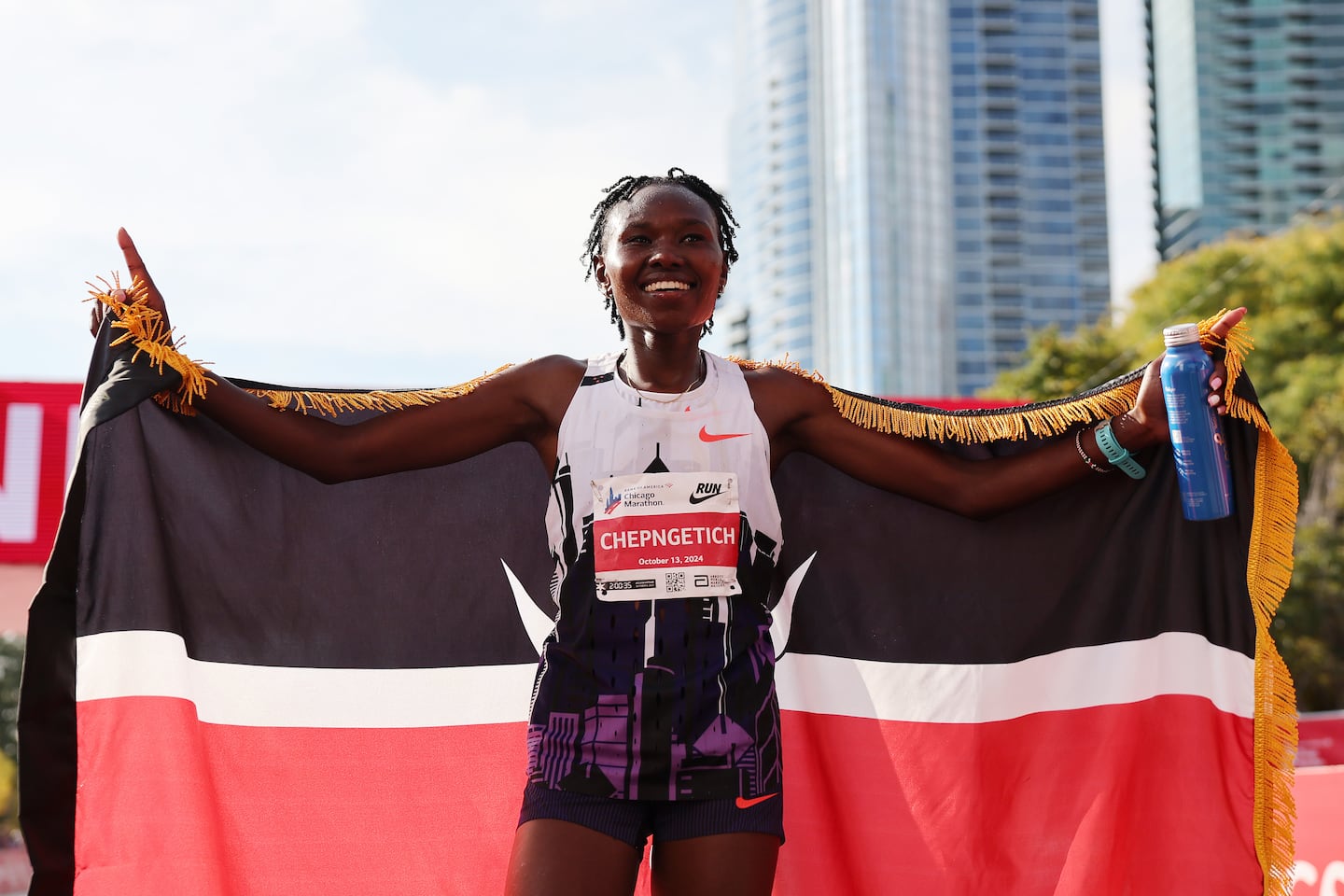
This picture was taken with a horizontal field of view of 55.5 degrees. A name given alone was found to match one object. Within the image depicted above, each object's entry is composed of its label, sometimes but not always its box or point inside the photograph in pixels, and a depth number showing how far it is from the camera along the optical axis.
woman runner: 2.70
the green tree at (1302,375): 22.09
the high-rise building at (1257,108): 108.06
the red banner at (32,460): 9.37
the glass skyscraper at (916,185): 96.88
